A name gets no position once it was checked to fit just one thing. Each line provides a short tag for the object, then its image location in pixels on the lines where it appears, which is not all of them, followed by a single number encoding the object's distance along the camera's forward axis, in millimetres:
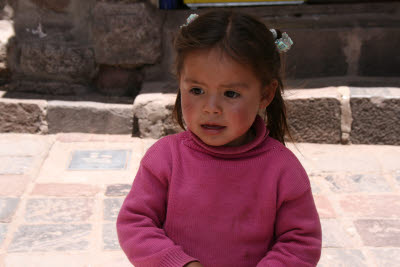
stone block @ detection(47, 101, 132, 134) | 3596
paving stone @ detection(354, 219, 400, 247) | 2424
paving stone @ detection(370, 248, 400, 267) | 2264
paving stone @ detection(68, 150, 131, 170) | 3154
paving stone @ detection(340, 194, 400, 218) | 2680
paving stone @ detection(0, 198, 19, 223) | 2561
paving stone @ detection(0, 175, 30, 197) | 2809
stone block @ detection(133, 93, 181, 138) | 3499
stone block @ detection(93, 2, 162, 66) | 3592
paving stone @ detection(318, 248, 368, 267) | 2246
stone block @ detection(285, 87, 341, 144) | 3449
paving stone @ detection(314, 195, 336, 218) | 2648
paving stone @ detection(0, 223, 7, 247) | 2402
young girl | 1464
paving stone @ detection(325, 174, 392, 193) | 2932
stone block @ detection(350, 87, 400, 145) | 3443
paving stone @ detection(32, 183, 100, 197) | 2814
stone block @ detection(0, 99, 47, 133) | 3578
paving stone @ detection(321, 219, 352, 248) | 2398
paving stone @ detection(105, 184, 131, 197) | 2830
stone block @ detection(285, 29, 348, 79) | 3664
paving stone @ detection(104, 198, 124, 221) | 2607
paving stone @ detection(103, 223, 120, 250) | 2357
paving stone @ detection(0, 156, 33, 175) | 3064
